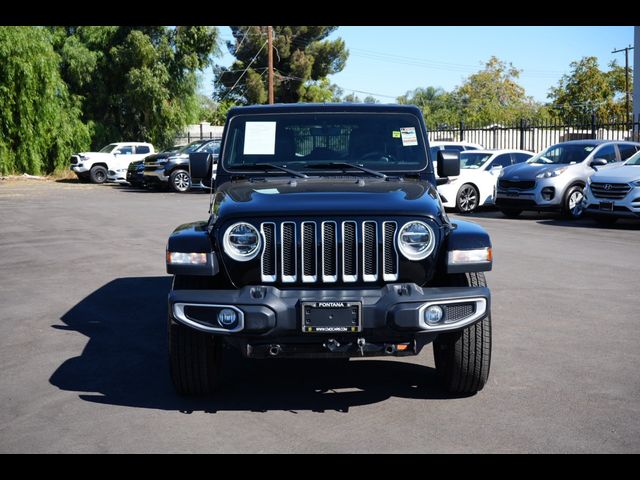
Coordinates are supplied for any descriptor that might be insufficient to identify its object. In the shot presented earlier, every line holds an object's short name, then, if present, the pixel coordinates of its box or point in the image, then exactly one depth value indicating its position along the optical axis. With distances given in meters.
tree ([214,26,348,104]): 62.16
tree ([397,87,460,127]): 87.96
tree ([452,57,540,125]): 76.69
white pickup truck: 33.91
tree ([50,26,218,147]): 40.16
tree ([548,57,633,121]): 60.03
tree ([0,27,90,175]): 33.47
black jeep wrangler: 4.67
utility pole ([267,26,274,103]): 39.91
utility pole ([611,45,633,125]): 58.69
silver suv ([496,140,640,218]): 17.41
